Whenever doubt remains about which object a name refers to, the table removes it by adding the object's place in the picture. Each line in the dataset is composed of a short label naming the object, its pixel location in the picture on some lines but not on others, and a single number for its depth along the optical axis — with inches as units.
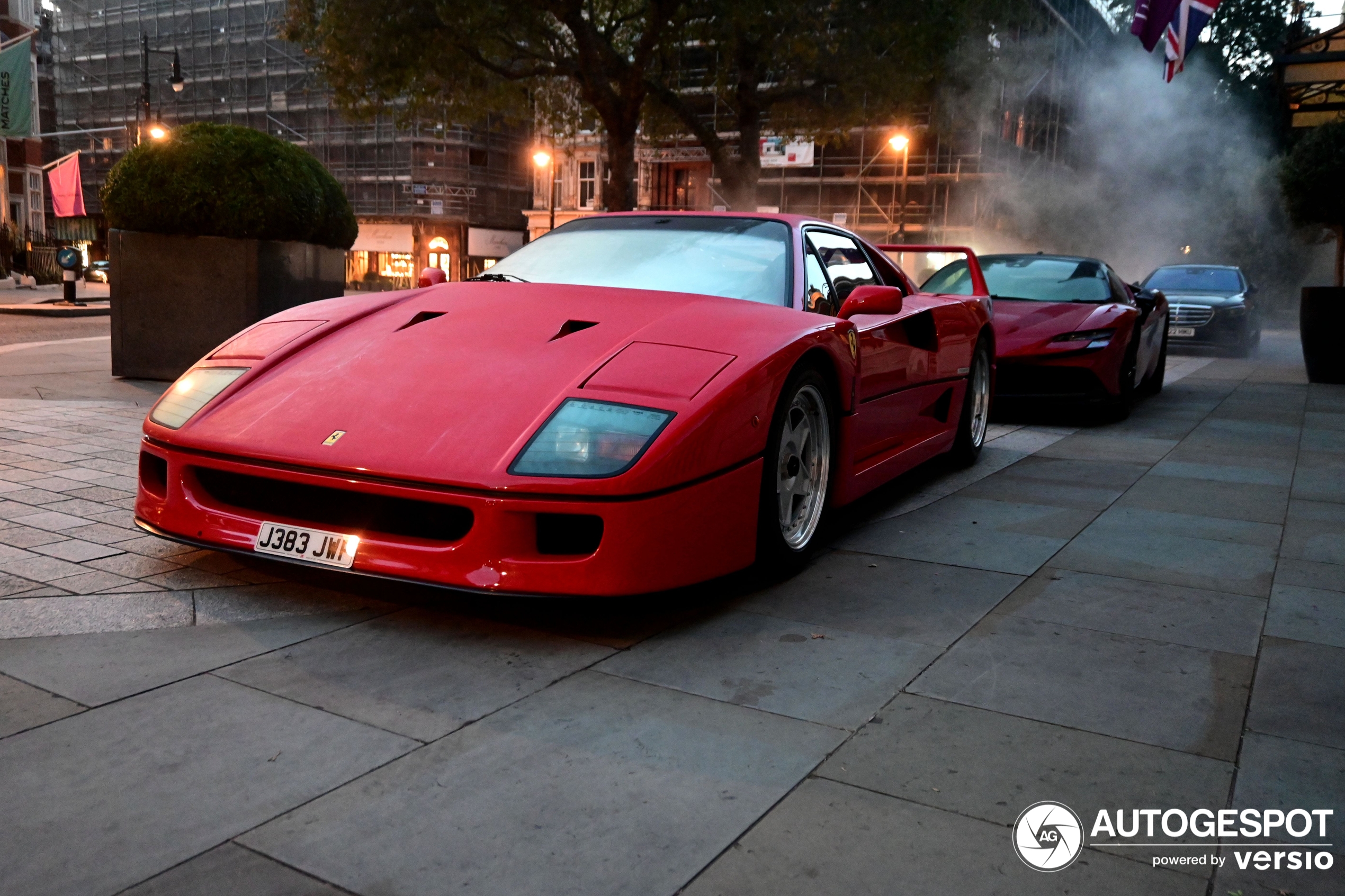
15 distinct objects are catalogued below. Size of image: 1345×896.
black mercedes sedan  661.9
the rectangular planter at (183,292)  316.5
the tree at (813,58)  842.2
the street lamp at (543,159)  1331.2
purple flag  621.3
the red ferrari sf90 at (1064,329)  312.2
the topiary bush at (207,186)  308.0
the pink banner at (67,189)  1015.0
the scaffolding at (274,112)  1802.4
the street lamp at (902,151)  1180.5
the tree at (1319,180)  832.3
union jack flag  618.5
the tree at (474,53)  768.9
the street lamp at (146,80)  1058.7
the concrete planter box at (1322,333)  453.4
